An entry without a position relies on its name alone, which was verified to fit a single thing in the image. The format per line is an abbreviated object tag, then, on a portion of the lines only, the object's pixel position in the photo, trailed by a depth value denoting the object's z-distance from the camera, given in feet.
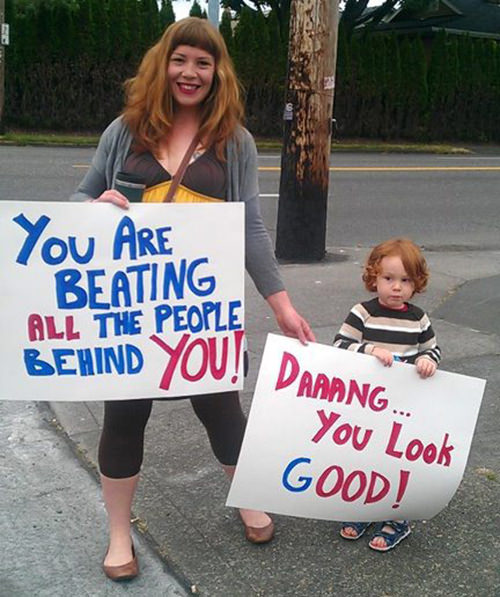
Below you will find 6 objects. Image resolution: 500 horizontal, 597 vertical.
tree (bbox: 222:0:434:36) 87.30
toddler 9.12
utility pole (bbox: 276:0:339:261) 23.18
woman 8.20
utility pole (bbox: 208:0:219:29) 37.60
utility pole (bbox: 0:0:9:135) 57.47
